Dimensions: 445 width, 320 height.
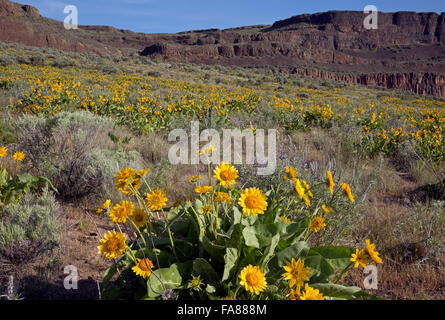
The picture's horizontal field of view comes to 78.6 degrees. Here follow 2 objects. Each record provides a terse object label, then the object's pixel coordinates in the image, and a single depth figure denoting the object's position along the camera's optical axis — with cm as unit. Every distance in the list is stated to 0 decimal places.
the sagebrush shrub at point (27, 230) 201
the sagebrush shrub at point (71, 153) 308
